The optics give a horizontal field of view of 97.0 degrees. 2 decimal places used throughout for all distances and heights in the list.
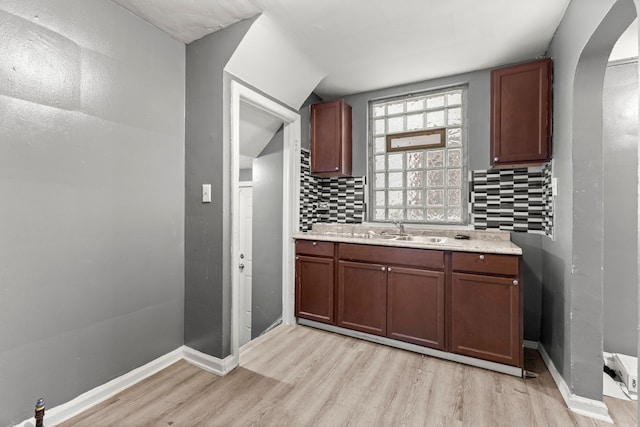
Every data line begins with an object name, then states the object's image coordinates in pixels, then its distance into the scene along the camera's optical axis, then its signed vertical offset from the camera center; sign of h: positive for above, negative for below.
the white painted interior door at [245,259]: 3.52 -0.59
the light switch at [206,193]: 2.11 +0.14
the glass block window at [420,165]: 2.84 +0.50
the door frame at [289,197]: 2.89 +0.15
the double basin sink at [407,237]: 2.68 -0.25
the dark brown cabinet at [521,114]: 2.11 +0.76
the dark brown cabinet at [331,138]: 3.04 +0.80
